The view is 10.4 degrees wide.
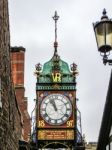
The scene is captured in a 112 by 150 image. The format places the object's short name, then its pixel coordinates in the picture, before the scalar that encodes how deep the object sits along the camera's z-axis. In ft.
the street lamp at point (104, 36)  33.58
